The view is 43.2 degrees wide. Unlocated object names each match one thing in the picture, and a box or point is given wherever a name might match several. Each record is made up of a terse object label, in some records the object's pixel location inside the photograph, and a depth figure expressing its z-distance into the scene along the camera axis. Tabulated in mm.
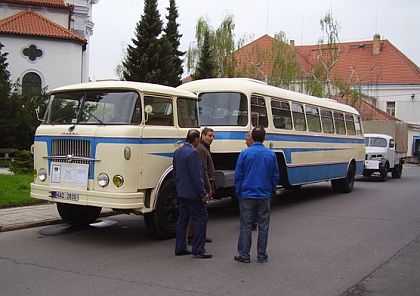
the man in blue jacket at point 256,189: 7609
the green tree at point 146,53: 34531
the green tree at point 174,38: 36925
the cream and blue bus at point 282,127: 11570
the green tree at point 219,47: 39997
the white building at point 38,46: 37719
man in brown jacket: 8781
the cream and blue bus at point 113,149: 8336
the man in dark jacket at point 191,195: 7871
